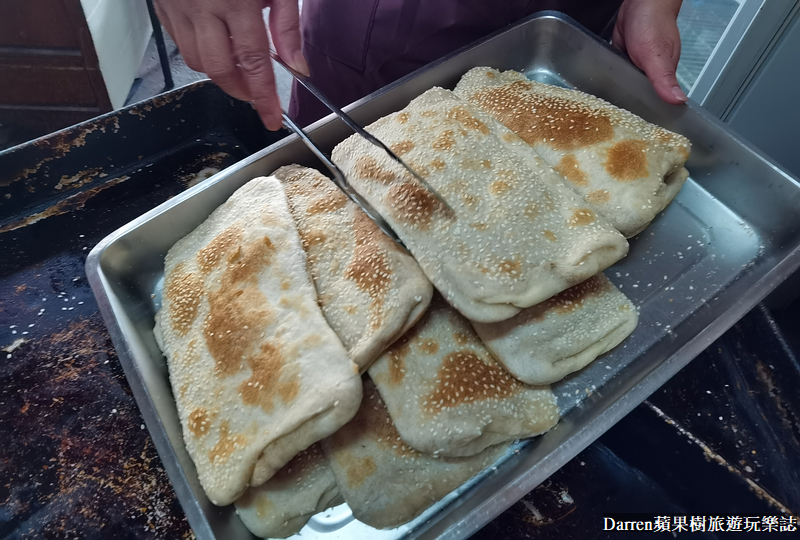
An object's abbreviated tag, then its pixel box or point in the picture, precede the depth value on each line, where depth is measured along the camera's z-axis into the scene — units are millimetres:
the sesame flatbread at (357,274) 319
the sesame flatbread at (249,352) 290
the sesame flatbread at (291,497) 307
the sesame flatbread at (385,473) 314
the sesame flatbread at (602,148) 377
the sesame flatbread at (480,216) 322
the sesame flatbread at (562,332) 337
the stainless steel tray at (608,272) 316
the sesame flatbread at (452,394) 311
